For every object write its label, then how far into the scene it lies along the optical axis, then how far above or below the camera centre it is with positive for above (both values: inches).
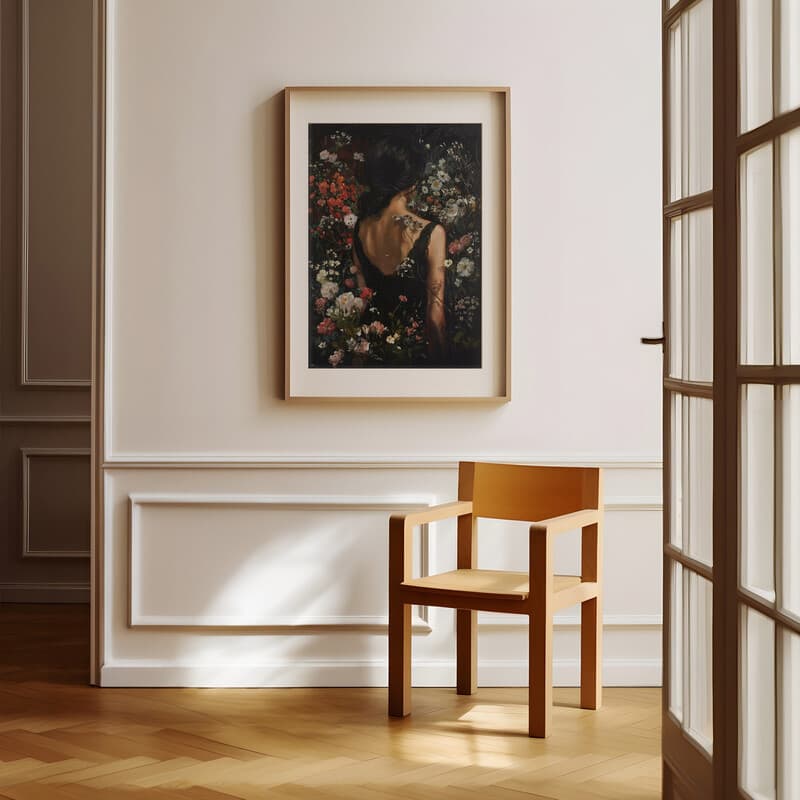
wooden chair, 119.4 -20.9
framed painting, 141.6 +20.1
